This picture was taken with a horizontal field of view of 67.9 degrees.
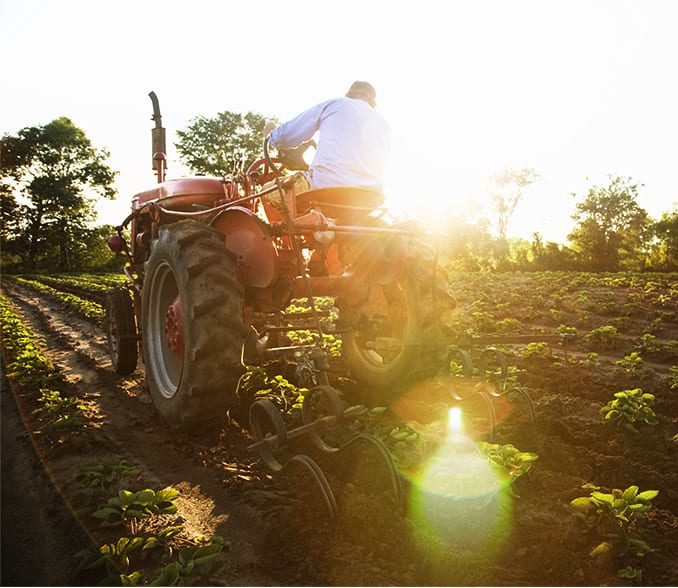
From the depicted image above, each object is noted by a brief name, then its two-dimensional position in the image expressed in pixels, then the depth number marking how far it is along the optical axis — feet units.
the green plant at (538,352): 17.79
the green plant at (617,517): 6.57
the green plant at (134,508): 7.34
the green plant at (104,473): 8.52
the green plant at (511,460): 8.24
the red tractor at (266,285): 9.31
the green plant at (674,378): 13.85
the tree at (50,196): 128.88
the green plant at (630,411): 11.09
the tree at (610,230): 105.19
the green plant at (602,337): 20.63
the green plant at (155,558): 5.92
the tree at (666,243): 90.02
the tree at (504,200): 169.17
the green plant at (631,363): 16.04
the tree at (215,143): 102.22
